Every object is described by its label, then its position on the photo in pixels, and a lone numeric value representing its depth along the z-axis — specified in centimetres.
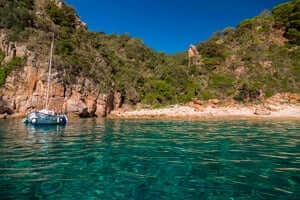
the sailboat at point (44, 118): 2069
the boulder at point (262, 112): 3359
